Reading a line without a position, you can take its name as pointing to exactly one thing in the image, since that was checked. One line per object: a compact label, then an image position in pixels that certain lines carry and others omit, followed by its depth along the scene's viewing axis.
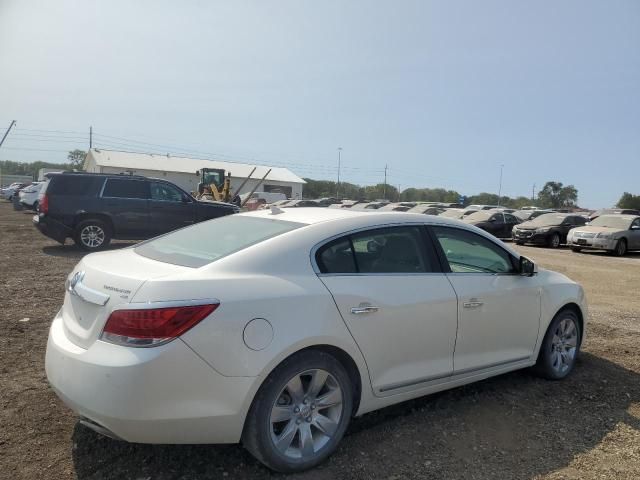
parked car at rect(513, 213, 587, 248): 22.34
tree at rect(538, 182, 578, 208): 97.90
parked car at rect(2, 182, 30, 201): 45.69
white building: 60.34
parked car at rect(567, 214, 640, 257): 19.41
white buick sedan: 2.79
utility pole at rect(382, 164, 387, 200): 94.97
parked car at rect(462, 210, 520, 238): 25.68
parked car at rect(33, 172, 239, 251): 12.29
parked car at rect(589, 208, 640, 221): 32.56
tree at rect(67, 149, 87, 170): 107.81
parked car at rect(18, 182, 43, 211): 29.19
